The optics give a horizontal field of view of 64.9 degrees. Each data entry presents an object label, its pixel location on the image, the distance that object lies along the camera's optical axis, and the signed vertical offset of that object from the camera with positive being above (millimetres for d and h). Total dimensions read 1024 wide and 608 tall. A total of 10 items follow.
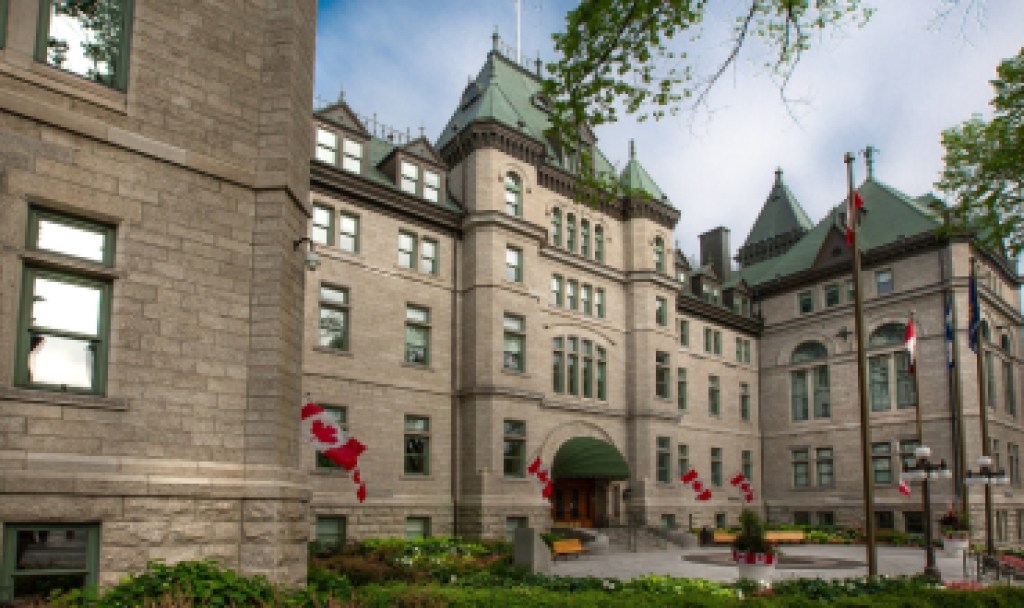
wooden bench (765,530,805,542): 37188 -5033
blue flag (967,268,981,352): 29631 +4340
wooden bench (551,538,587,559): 27969 -4215
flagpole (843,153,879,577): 17141 +18
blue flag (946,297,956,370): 30625 +3629
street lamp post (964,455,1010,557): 27125 -1592
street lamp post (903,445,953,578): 20719 -1213
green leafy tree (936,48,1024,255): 19109 +6543
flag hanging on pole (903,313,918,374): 25953 +2898
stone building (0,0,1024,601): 10391 +2642
